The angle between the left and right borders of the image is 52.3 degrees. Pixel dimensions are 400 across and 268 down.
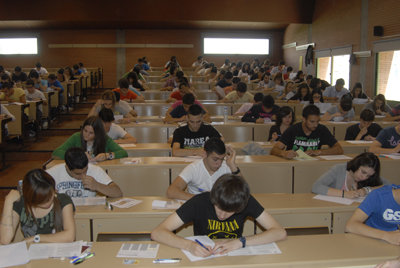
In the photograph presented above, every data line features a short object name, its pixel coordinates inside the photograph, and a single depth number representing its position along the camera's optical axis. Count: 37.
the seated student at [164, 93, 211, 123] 6.41
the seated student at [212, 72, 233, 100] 10.59
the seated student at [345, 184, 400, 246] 2.59
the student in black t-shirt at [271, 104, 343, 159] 4.65
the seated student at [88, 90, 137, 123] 6.30
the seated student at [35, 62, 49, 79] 15.08
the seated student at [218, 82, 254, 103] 8.63
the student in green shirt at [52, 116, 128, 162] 4.13
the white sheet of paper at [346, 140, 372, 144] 5.44
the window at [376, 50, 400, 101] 10.41
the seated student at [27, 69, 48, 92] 10.23
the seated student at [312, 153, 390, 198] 3.16
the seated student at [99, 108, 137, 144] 5.18
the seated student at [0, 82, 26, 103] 8.62
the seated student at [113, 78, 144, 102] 8.01
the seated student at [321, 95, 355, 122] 6.95
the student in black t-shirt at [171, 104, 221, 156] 4.67
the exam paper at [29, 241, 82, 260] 2.21
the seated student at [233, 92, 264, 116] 7.87
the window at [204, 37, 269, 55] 19.44
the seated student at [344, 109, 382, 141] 5.70
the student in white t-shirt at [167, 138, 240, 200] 3.18
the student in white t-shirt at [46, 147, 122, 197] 3.07
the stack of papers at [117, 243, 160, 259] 2.21
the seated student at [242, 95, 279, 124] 6.67
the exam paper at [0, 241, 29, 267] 2.12
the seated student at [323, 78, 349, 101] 10.14
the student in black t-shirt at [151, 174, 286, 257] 2.32
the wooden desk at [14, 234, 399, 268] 2.12
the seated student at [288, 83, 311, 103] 8.98
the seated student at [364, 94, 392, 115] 7.99
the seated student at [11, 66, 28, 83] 11.71
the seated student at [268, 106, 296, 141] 5.50
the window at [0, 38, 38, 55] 18.83
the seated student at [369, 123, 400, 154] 4.83
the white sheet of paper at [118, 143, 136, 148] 5.06
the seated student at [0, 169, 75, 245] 2.48
